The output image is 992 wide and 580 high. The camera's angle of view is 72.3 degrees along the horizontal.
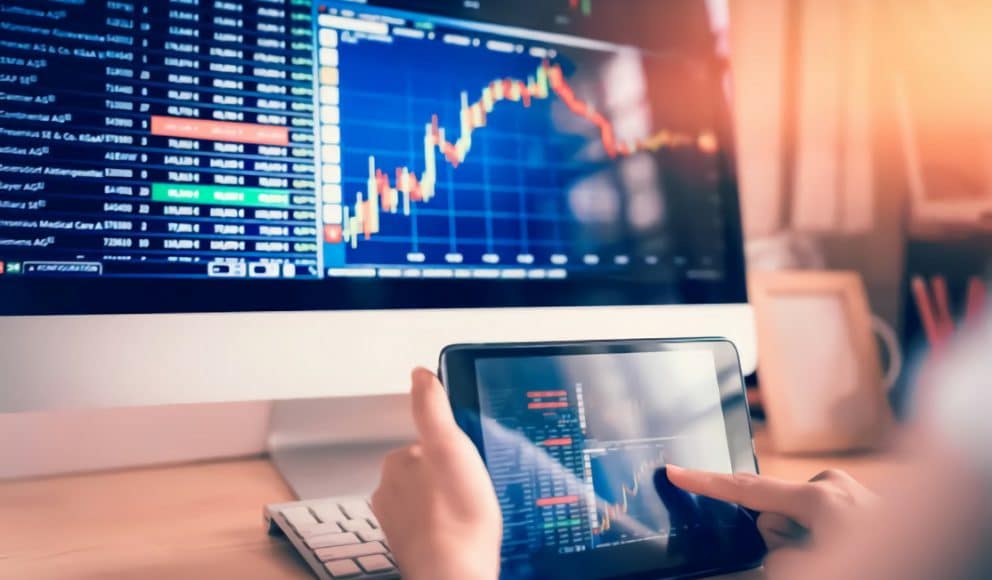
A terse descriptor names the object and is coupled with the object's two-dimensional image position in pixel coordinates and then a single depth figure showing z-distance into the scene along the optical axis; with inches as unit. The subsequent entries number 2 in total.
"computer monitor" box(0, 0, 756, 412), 18.9
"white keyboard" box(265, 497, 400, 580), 15.9
